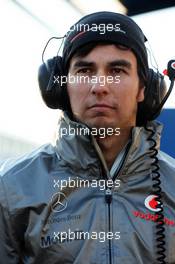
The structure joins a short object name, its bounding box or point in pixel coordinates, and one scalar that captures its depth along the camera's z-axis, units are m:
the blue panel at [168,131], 1.71
